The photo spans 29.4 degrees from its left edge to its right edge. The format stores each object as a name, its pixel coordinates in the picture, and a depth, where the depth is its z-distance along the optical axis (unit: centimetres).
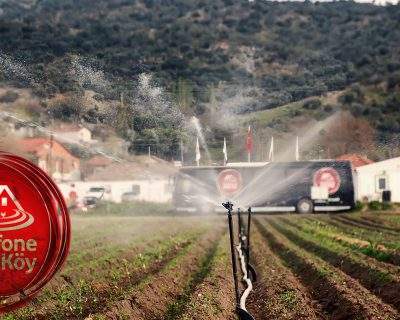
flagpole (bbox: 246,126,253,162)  3757
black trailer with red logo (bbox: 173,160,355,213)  5100
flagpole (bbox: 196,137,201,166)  2780
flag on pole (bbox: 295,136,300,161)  5456
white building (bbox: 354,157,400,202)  6500
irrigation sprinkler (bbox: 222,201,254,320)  1318
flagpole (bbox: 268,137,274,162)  4941
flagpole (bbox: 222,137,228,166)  3154
